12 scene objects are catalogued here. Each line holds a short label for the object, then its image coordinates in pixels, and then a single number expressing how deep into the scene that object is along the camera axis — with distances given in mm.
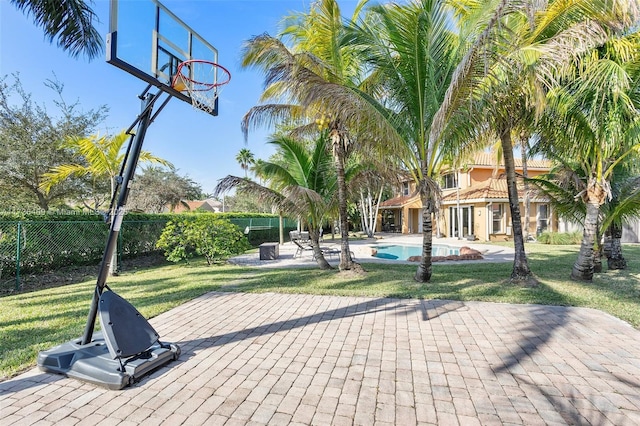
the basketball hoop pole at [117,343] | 3284
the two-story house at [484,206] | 21594
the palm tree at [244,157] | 40250
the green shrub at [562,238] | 18250
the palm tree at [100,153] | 9164
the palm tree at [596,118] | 6695
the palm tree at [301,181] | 10227
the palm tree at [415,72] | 6918
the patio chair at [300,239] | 15056
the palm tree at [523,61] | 5434
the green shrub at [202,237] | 11398
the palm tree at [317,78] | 6773
